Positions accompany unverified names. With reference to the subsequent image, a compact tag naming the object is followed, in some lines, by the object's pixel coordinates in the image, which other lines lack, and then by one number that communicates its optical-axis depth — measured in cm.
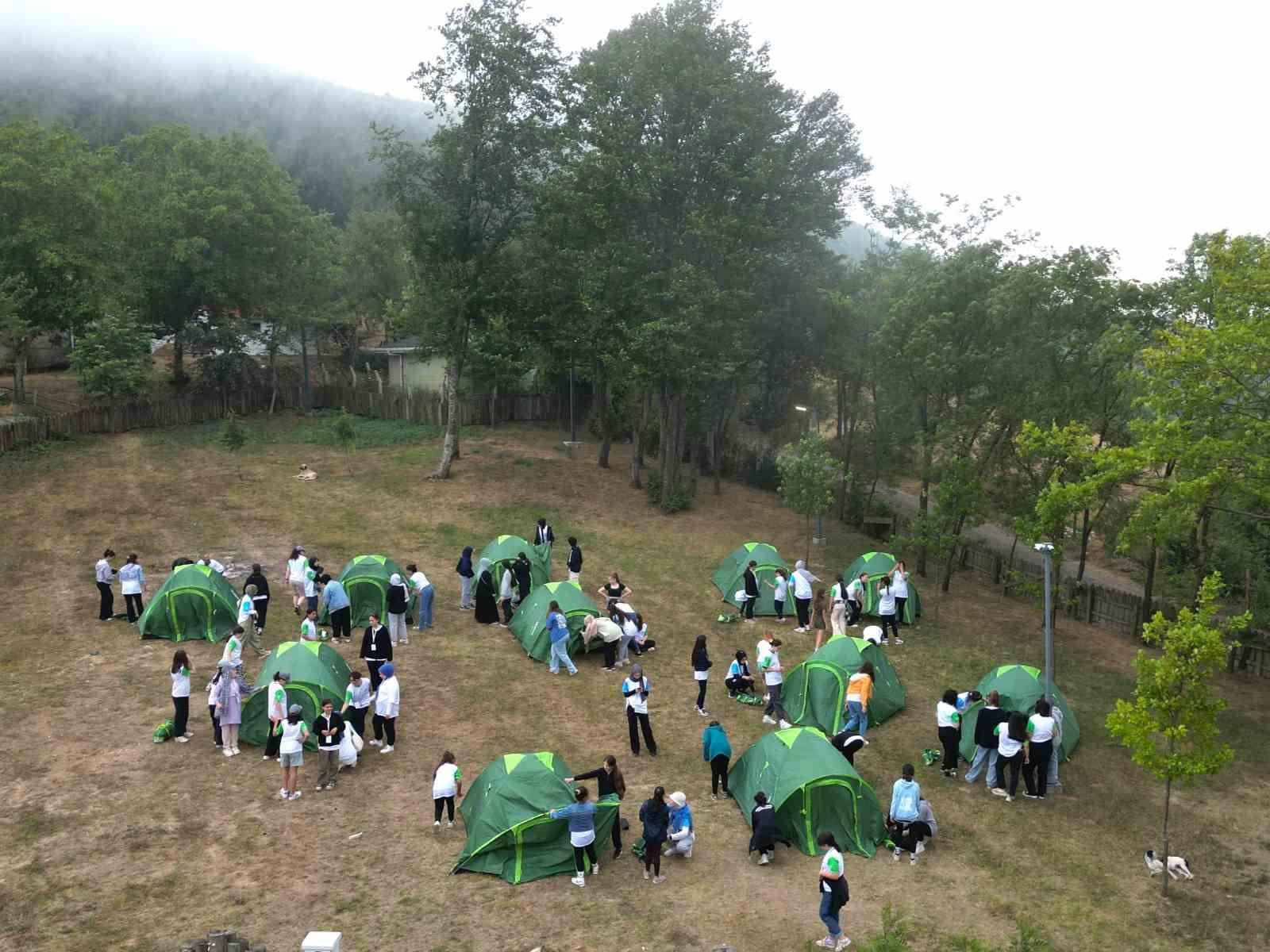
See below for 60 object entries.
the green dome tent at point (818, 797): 1257
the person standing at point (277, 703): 1394
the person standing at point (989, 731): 1455
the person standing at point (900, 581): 2217
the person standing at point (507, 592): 2128
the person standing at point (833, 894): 1017
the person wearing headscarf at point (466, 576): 2178
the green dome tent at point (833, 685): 1628
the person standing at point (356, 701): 1455
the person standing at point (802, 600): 2195
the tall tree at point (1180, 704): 1193
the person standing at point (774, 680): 1642
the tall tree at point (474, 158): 3095
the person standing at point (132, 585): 1975
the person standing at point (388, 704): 1455
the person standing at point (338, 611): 1919
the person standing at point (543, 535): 2408
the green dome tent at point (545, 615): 1914
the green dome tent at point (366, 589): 2036
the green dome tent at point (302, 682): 1467
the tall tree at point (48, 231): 3553
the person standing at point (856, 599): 2173
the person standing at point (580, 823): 1134
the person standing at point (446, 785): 1246
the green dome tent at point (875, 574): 2305
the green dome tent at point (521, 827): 1161
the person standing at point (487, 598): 2100
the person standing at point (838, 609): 2016
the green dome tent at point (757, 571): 2331
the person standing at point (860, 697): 1551
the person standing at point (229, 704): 1416
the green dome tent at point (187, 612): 1898
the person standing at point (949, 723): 1477
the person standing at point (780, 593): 2277
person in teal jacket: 1369
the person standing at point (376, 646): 1639
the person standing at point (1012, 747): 1430
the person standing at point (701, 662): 1650
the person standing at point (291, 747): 1313
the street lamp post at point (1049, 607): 1531
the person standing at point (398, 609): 1883
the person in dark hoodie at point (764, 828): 1205
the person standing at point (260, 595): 1884
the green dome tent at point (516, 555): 2177
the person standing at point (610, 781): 1227
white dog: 1241
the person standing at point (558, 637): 1833
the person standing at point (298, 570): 2011
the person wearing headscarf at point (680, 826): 1200
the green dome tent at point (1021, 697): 1592
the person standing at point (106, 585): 1977
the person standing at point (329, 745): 1350
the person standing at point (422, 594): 2023
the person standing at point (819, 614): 2092
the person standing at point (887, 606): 2184
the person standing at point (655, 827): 1149
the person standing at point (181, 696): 1423
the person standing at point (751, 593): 2277
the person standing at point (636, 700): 1462
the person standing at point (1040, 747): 1433
